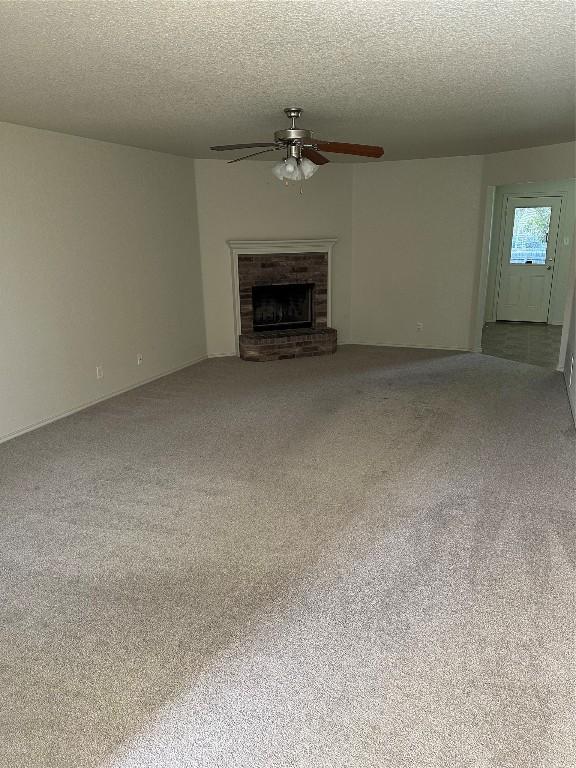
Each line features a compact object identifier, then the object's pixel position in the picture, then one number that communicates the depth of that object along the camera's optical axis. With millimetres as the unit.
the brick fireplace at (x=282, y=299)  6488
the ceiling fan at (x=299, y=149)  3544
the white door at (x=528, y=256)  8008
